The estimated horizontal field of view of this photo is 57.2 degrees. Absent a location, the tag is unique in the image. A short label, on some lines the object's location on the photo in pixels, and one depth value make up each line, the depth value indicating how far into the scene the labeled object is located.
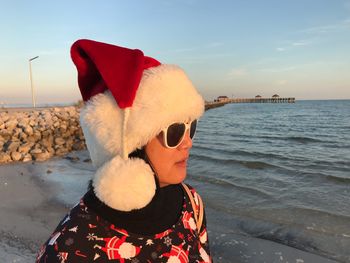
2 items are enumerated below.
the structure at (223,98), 137.62
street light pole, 32.69
